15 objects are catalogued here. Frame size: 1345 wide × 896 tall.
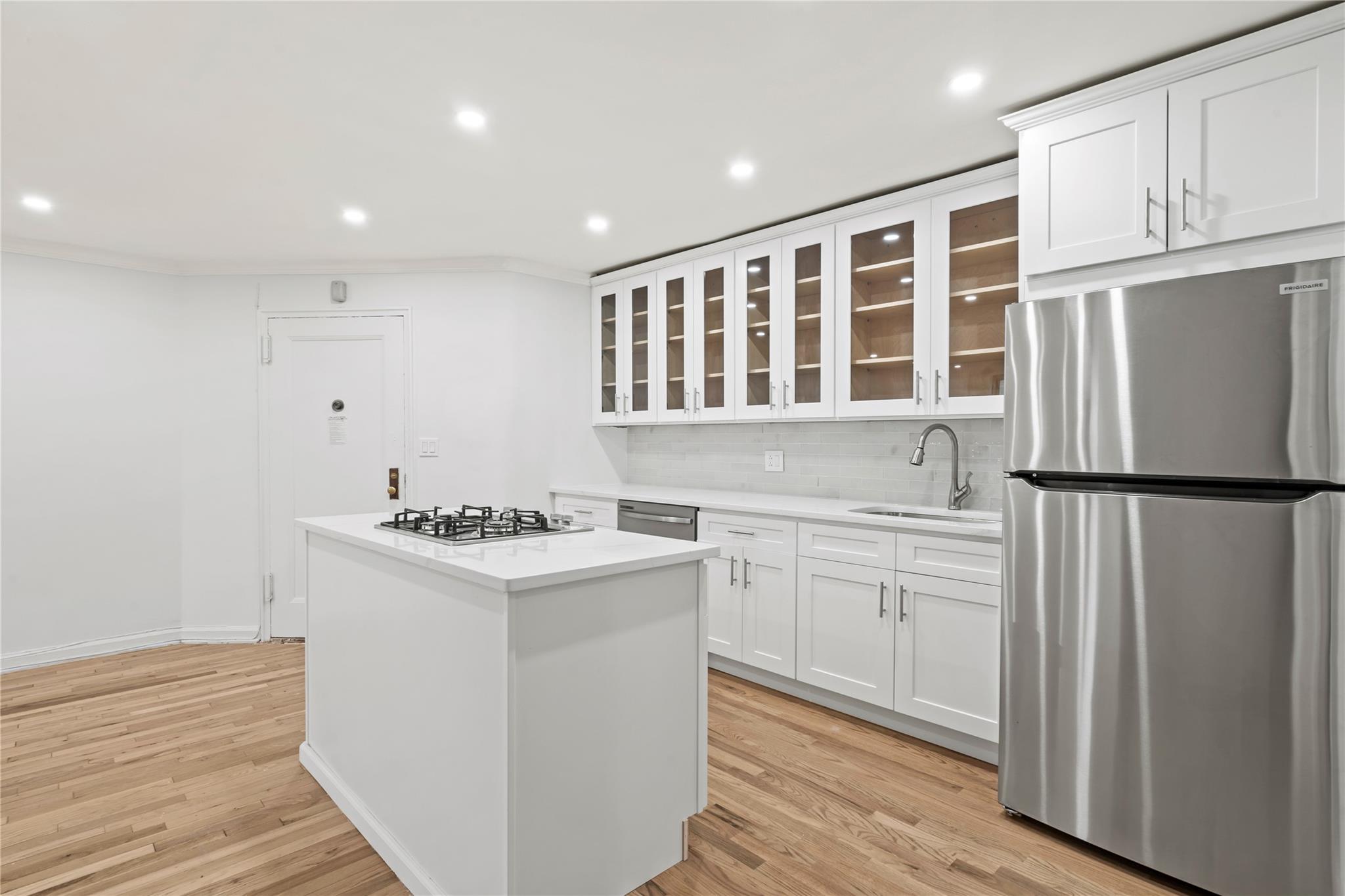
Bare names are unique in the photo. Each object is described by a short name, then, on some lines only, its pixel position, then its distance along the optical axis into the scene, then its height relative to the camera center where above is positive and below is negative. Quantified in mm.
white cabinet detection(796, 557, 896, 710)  2811 -815
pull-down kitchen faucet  3023 -198
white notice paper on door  4340 +83
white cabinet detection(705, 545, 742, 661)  3410 -830
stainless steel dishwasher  3643 -431
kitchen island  1546 -693
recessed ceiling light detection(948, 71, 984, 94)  2174 +1205
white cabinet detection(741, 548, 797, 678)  3172 -809
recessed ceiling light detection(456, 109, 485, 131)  2410 +1195
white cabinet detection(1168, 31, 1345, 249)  1787 +857
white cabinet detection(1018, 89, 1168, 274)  2082 +864
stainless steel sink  2988 -331
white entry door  4328 +92
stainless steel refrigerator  1629 -351
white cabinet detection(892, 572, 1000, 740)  2512 -819
